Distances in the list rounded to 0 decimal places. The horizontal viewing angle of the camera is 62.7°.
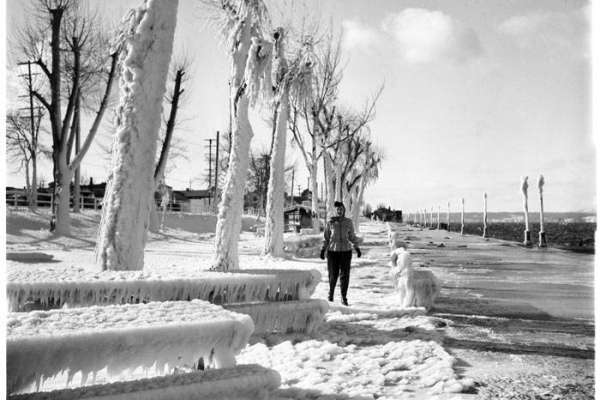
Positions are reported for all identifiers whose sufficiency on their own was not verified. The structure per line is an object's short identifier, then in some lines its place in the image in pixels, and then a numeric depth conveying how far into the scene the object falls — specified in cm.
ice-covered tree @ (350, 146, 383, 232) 3684
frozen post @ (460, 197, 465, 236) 4322
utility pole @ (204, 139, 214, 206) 5112
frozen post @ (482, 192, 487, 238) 3755
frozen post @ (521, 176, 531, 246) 2381
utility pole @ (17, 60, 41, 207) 2195
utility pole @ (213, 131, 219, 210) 3931
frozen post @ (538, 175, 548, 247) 2356
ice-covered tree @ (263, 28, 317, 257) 1373
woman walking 734
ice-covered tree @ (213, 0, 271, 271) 909
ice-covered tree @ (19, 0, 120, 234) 1686
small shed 3603
